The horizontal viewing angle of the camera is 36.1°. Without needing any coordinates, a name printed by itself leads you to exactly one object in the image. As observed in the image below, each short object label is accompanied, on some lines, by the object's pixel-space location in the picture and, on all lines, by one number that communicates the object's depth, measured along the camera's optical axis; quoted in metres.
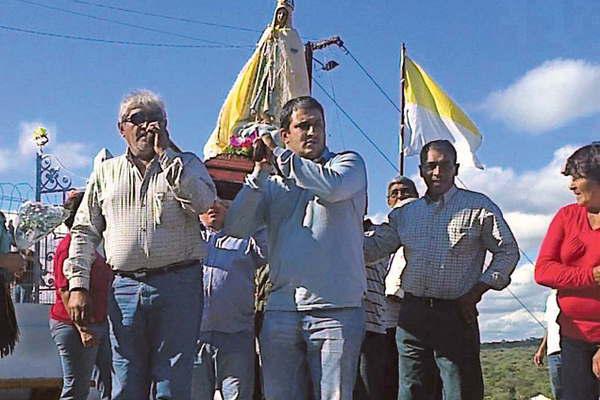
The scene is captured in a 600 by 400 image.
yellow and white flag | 11.75
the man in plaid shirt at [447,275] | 4.24
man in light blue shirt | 3.64
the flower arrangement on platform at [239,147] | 6.97
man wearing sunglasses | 3.69
